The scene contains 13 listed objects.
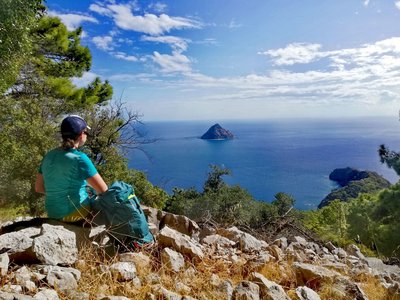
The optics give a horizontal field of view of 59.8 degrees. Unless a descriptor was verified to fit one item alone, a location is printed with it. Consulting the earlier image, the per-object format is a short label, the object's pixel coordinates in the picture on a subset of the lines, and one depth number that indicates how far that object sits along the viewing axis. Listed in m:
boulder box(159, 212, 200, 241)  4.29
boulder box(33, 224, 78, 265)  2.65
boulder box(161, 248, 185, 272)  2.95
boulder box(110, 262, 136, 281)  2.64
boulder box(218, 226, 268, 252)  3.78
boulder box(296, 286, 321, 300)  2.67
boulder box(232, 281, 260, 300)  2.52
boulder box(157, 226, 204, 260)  3.22
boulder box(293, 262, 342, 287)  3.03
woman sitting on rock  3.27
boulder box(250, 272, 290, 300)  2.60
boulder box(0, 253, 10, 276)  2.37
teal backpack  3.27
